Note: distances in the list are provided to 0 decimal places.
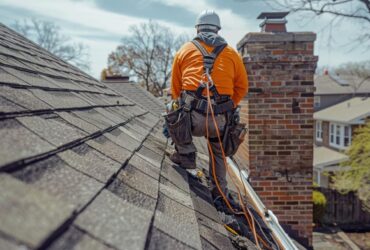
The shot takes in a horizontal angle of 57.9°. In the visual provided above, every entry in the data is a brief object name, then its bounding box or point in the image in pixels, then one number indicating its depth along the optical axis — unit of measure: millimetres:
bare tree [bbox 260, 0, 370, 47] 16341
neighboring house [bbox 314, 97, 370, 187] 22172
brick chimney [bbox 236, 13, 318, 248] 4914
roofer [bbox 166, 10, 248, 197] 3047
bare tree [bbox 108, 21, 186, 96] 36688
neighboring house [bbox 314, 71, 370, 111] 33281
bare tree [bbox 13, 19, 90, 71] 35562
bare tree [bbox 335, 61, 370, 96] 36312
